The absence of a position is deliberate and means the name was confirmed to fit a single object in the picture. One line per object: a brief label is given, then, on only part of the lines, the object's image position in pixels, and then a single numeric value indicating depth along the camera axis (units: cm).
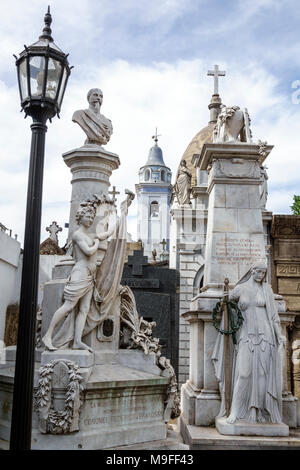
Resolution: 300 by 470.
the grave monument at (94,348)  530
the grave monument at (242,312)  618
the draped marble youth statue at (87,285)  590
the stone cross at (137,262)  1506
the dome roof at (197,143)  2400
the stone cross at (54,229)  1673
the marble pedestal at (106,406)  527
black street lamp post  334
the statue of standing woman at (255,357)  616
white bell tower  5325
